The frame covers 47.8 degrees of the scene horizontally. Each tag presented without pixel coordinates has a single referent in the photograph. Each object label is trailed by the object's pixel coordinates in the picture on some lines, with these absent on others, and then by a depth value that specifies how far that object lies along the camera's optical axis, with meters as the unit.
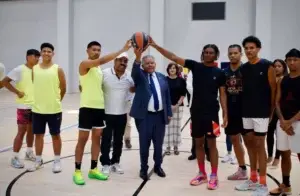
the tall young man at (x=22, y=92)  5.27
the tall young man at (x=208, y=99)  4.31
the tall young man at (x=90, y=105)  4.42
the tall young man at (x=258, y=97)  3.93
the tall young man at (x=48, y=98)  4.75
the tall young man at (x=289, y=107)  3.76
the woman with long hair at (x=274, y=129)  5.12
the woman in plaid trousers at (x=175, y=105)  5.90
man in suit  4.65
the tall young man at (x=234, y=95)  4.38
